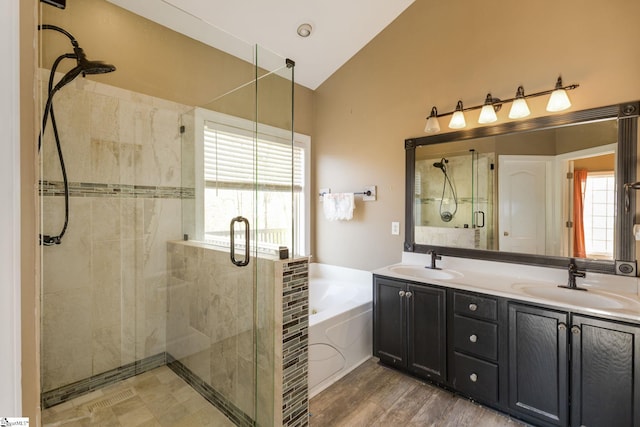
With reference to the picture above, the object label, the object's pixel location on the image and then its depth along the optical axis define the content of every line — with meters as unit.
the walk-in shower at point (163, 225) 1.67
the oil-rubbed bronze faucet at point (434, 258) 2.49
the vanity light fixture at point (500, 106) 1.90
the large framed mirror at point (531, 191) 1.81
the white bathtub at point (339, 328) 2.12
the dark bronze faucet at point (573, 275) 1.84
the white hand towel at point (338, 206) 3.05
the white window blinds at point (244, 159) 1.74
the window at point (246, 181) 1.71
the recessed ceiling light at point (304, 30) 2.50
